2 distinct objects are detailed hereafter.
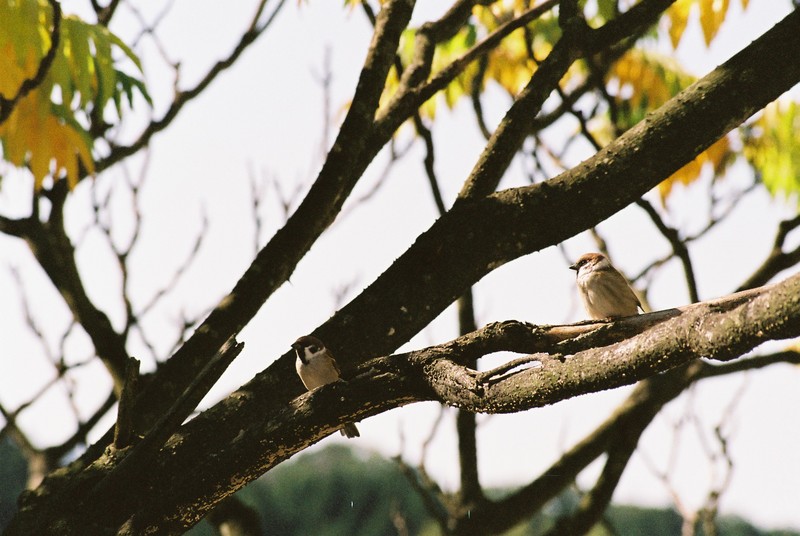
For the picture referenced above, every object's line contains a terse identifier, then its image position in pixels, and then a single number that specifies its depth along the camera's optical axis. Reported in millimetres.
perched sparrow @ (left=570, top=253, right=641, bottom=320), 8602
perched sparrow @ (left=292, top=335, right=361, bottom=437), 6480
